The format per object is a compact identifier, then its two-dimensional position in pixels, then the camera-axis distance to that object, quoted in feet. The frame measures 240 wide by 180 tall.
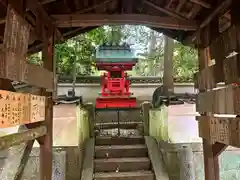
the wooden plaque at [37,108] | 6.09
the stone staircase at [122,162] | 11.45
